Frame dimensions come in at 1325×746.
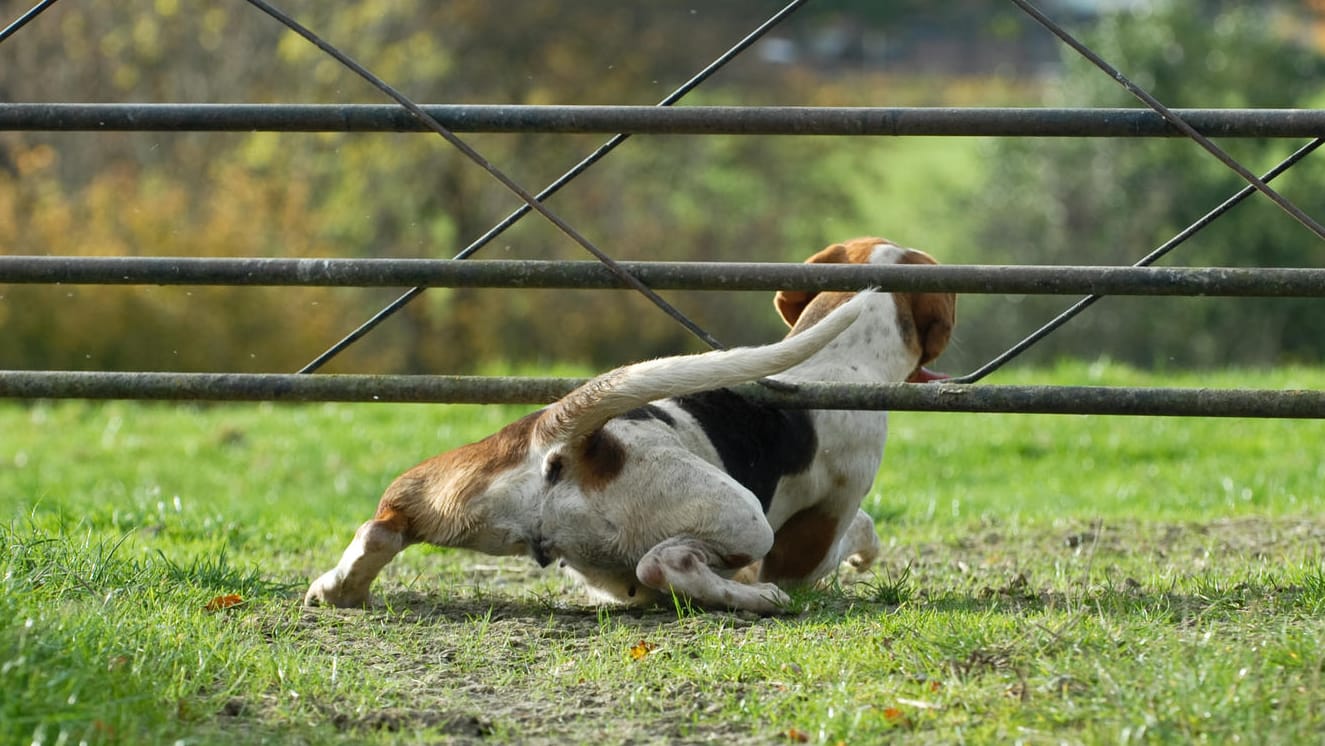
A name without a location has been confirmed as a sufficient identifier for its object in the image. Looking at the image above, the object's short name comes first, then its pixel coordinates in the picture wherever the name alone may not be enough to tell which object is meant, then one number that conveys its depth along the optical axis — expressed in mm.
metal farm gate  8828
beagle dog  8562
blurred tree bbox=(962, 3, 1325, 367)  44562
